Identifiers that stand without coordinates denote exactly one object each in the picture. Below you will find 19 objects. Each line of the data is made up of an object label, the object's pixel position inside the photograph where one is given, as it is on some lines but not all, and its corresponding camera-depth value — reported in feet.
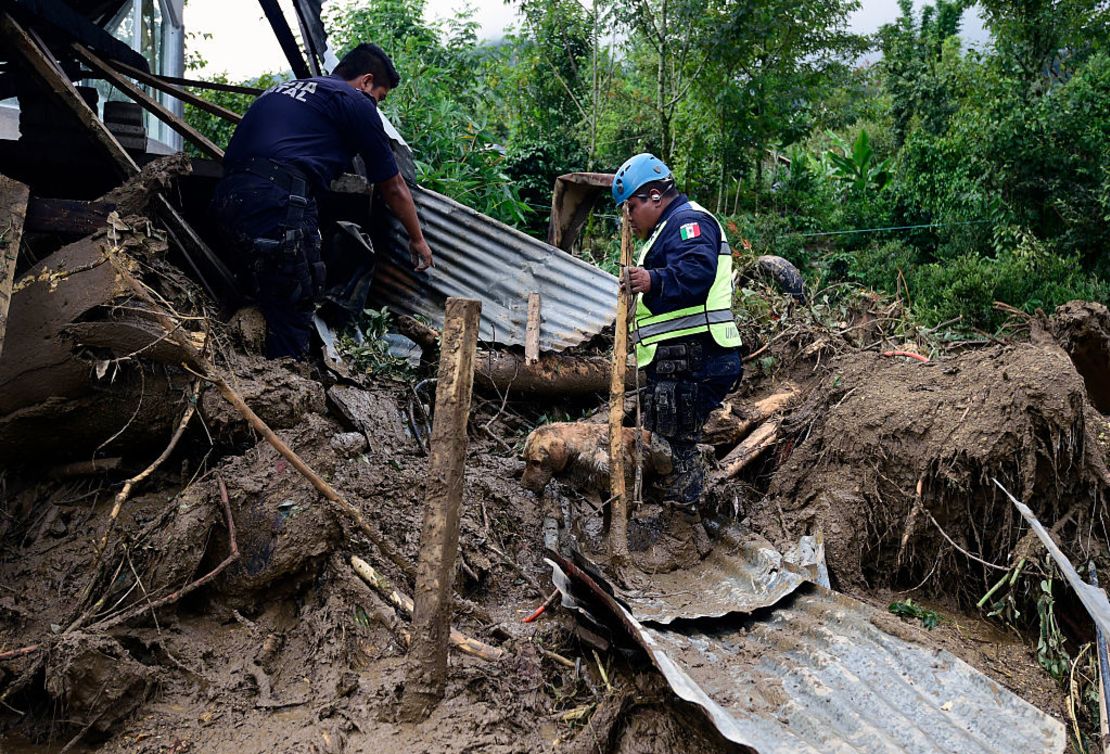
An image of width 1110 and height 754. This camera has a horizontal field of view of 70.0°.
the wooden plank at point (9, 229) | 10.66
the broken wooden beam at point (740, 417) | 17.62
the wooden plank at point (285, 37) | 18.54
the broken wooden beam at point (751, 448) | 16.66
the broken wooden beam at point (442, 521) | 9.03
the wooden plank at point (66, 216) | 12.45
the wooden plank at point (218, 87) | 18.87
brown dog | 14.96
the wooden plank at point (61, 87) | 13.80
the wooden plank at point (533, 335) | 18.28
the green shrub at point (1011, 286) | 31.83
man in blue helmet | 14.15
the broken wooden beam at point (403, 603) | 10.12
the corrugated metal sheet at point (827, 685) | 8.61
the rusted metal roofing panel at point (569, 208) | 22.02
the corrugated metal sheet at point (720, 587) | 11.80
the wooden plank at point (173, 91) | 17.08
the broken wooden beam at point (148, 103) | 16.31
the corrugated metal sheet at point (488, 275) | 19.48
